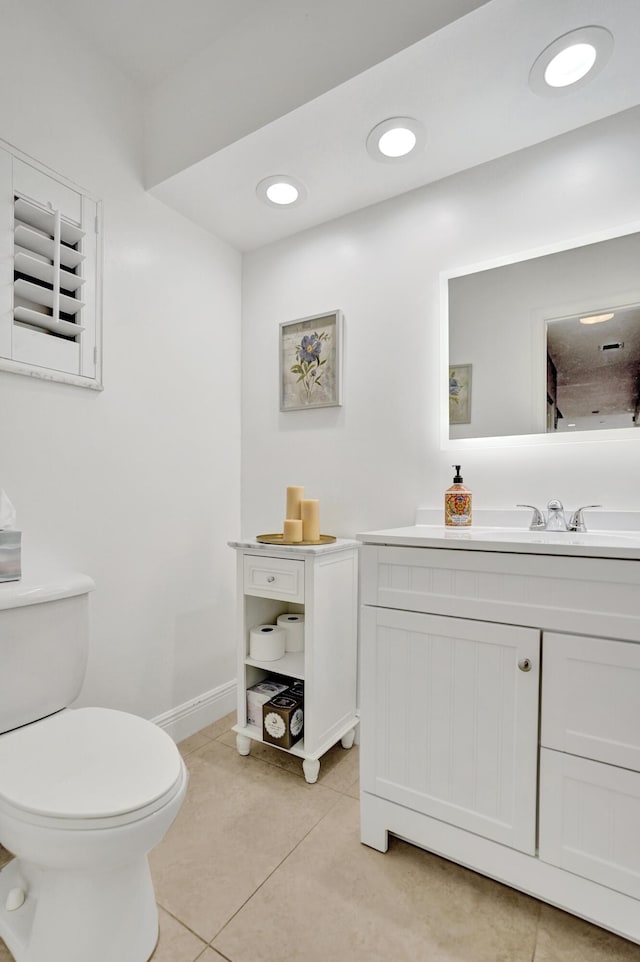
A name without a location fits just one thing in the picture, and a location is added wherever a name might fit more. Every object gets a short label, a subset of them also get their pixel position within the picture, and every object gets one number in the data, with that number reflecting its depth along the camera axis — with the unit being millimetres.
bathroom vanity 985
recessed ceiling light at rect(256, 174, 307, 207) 1716
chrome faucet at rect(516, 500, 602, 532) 1397
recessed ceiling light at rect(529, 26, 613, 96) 1183
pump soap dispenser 1540
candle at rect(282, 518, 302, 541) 1701
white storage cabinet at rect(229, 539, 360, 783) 1590
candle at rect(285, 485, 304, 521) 1798
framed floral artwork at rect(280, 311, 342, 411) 1921
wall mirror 1411
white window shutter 1368
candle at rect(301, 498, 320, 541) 1758
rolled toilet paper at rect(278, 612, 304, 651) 1846
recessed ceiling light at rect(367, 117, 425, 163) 1451
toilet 858
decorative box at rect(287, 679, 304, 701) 1733
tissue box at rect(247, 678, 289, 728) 1718
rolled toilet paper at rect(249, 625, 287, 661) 1743
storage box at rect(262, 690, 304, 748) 1615
